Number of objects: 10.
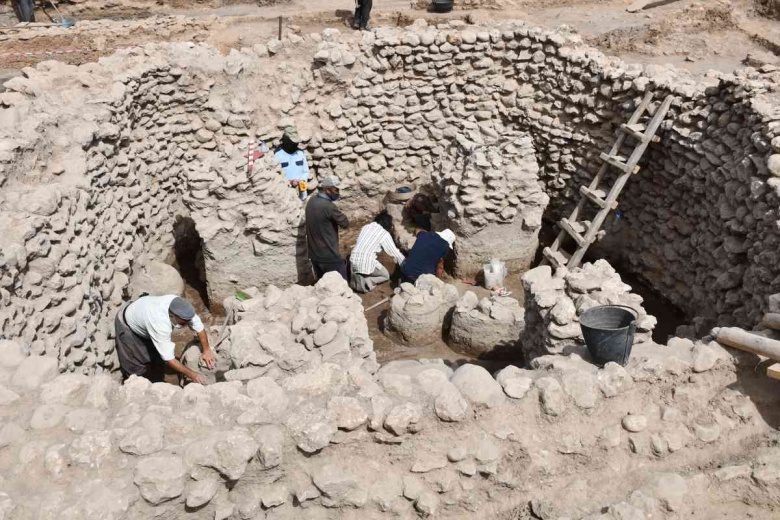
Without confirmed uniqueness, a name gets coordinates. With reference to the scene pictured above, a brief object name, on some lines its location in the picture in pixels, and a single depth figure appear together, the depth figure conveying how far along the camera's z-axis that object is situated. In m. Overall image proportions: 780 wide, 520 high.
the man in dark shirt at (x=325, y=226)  7.43
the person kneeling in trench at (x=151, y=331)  5.41
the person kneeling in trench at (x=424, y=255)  7.77
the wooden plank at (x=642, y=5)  11.95
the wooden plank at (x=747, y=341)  4.09
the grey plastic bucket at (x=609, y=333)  4.22
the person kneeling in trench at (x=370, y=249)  8.00
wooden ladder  7.99
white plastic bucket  8.41
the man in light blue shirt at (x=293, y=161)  9.15
